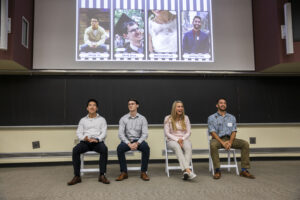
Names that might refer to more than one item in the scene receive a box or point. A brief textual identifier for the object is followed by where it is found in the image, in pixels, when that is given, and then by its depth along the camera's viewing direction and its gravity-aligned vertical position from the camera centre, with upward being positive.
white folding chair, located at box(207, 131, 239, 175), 3.67 -0.86
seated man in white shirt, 3.26 -0.37
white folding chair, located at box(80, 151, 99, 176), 3.53 -0.83
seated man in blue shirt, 3.52 -0.42
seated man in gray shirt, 3.44 -0.37
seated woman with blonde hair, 3.49 -0.33
